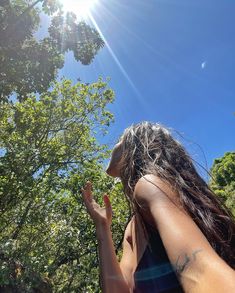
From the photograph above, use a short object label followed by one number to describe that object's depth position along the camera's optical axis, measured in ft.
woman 1.97
